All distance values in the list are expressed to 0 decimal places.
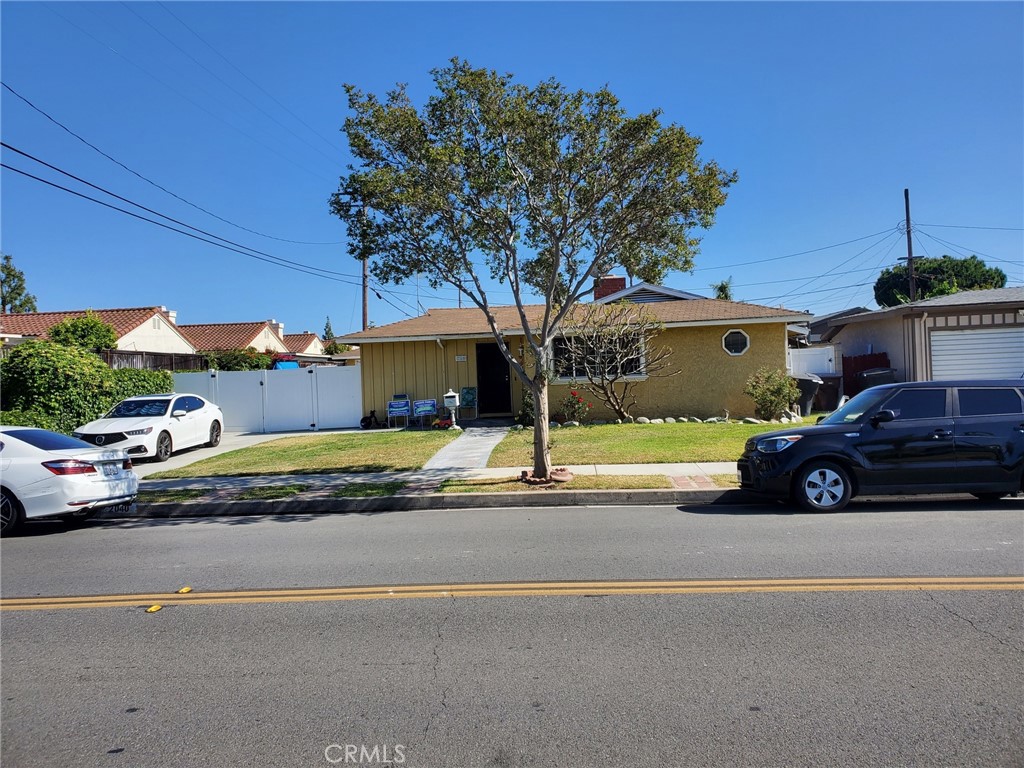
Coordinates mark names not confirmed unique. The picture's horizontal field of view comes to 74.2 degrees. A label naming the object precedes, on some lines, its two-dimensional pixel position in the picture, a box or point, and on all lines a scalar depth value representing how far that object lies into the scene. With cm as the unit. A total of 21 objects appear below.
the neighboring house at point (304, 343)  5541
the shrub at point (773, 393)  1709
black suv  842
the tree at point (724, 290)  3722
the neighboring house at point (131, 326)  3269
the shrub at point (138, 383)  1727
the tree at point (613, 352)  1756
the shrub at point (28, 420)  1347
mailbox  1773
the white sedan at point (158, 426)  1458
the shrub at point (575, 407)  1850
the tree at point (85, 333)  2284
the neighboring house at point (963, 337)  1842
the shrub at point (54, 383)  1455
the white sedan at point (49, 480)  823
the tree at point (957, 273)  5362
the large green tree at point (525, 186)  984
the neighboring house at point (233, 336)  4325
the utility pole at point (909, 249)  3307
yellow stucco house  1862
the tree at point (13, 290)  5172
